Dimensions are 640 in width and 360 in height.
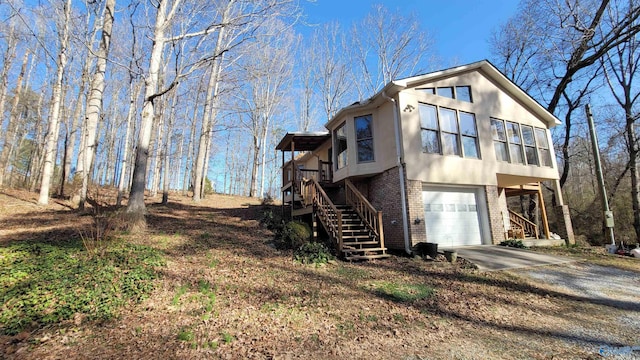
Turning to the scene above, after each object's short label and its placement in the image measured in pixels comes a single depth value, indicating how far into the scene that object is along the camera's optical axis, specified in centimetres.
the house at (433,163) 934
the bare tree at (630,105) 1393
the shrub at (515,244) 1025
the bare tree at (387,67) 2089
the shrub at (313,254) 727
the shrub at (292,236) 835
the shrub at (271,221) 1021
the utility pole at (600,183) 1004
